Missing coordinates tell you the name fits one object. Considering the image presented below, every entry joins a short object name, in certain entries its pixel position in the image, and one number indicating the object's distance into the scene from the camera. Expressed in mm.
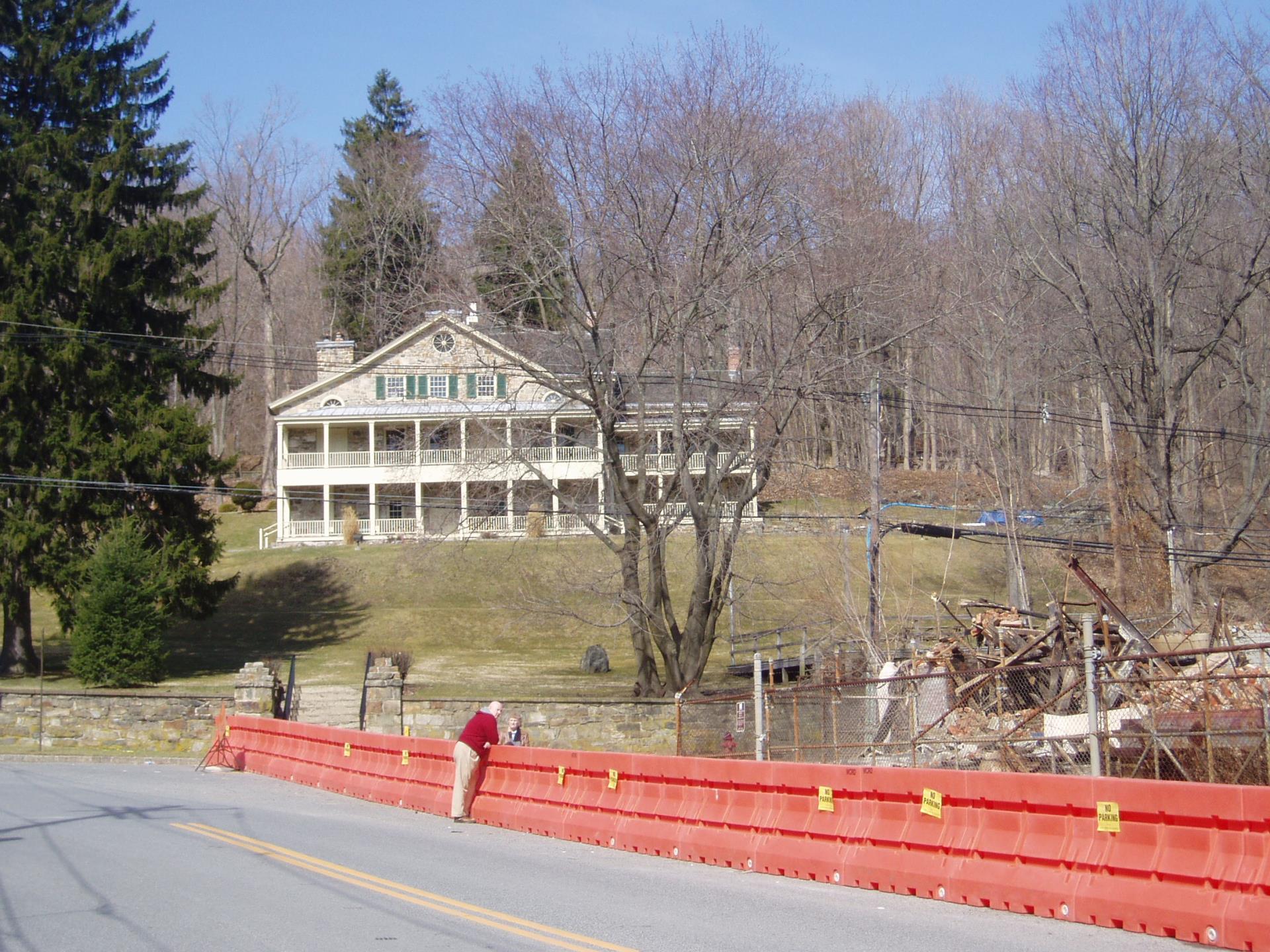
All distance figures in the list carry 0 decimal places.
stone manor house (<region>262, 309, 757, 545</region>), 26484
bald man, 14734
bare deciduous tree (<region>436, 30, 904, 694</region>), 25578
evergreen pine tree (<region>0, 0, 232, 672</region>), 34125
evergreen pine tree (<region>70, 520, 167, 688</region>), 30953
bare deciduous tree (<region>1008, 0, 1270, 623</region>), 32281
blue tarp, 39344
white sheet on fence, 16938
